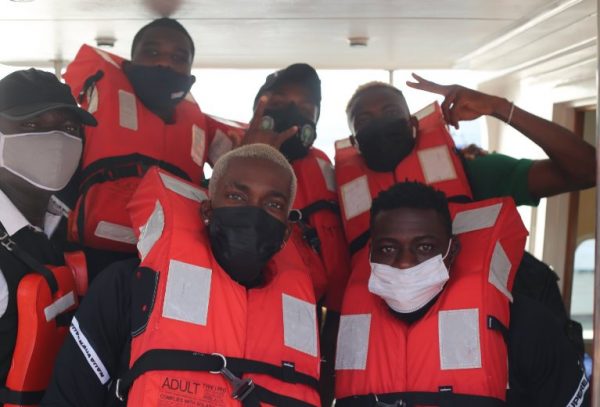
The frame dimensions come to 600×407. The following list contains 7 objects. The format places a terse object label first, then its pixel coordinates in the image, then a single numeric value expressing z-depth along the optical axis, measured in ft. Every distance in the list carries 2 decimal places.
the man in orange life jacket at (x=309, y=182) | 9.70
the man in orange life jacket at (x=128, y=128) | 9.28
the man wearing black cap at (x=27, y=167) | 7.04
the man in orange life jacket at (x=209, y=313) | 6.87
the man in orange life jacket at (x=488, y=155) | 8.93
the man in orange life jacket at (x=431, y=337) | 7.51
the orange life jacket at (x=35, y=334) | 6.96
